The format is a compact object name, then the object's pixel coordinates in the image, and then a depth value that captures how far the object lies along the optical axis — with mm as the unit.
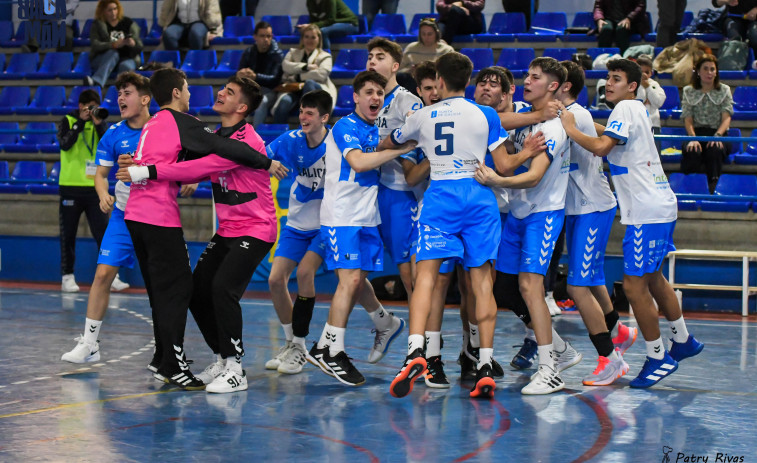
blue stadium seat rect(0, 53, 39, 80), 17375
